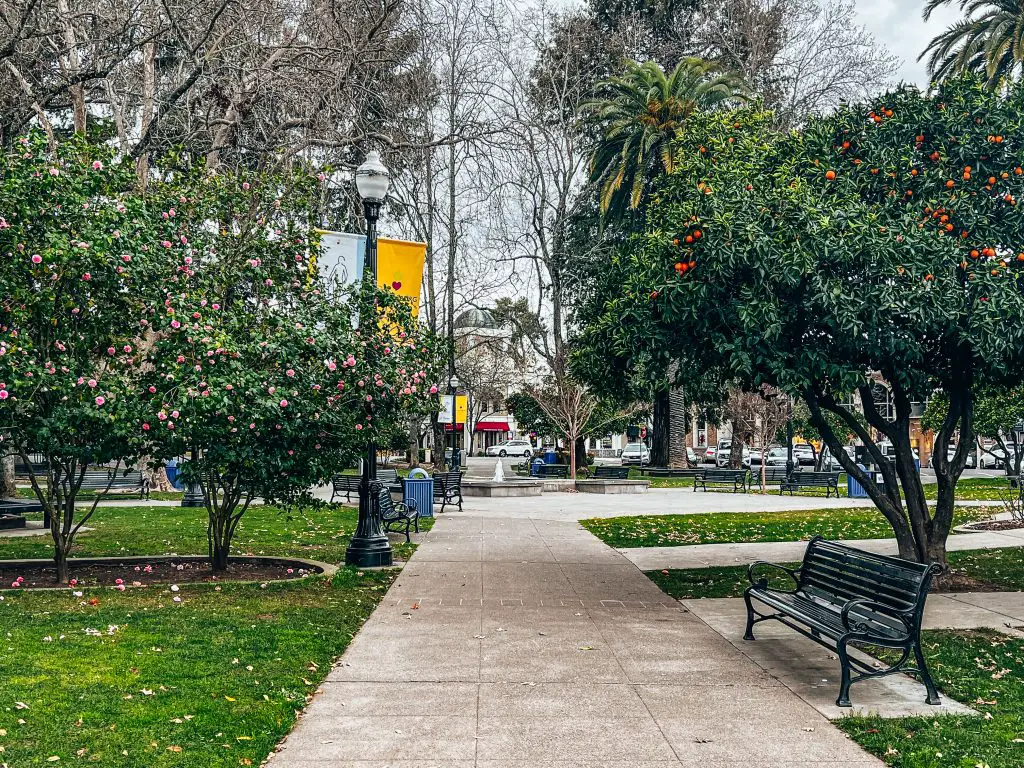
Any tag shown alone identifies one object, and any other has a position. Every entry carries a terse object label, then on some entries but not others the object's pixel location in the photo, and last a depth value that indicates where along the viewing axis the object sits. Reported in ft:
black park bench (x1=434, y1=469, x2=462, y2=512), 68.85
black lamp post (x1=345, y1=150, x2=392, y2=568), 38.58
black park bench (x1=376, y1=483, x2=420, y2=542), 44.60
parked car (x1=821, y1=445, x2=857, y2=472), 150.51
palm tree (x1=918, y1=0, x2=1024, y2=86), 77.30
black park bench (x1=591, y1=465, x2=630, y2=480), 107.96
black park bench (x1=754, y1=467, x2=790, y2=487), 123.34
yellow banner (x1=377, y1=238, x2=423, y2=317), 40.11
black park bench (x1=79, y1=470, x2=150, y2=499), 74.89
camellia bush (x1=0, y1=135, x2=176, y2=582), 29.14
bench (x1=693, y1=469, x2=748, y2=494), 102.12
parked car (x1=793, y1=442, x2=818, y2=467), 177.25
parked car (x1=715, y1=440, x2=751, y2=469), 173.47
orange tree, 27.76
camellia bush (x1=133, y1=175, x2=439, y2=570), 30.78
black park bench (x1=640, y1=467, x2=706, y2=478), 132.87
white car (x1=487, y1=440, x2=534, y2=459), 265.30
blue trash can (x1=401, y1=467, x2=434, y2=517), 58.23
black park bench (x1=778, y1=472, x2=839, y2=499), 90.27
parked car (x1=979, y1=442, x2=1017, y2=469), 180.07
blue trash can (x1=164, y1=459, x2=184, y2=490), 89.35
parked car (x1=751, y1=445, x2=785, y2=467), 170.41
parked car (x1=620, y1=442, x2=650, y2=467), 181.31
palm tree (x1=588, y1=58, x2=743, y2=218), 99.35
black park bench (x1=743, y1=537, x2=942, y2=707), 19.33
